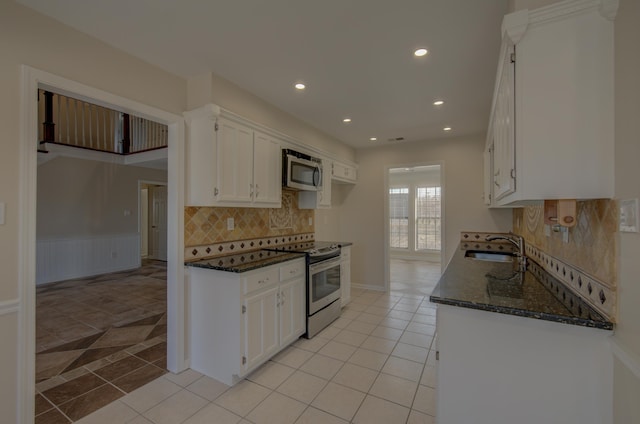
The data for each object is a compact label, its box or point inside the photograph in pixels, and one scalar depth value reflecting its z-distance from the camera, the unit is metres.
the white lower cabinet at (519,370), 1.20
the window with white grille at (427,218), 8.09
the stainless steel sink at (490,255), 3.42
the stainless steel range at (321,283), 3.07
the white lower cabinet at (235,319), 2.28
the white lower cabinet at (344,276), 3.86
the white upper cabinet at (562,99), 1.13
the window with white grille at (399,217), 8.52
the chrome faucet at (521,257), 2.37
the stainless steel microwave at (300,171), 3.24
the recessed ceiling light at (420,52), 2.15
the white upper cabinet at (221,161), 2.45
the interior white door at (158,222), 8.01
